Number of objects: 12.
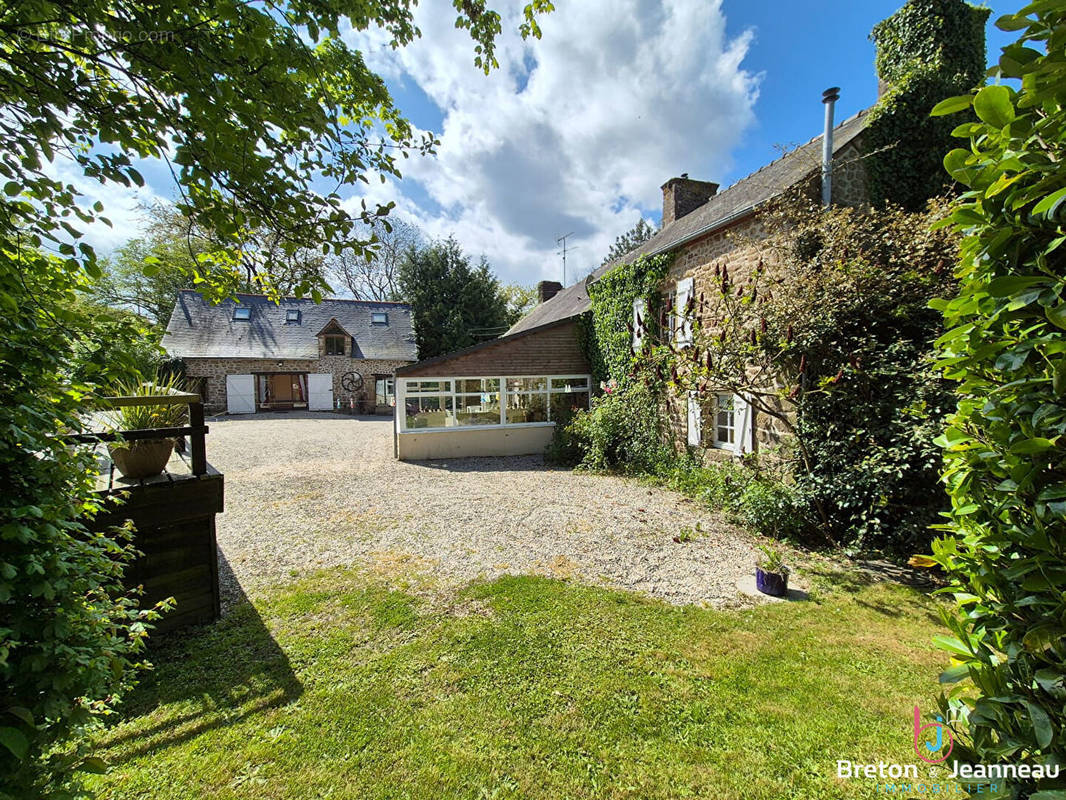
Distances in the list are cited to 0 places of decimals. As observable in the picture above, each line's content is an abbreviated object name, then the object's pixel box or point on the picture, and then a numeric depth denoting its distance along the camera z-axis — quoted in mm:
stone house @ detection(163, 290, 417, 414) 21297
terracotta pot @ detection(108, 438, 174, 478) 3430
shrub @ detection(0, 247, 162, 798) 1234
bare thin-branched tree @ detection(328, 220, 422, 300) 29609
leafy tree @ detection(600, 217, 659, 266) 32781
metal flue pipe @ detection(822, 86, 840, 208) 6328
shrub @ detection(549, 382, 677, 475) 9367
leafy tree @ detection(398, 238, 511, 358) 24422
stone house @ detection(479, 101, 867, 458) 6602
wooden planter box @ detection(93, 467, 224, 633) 3270
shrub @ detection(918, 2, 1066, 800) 1058
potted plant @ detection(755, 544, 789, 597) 4051
